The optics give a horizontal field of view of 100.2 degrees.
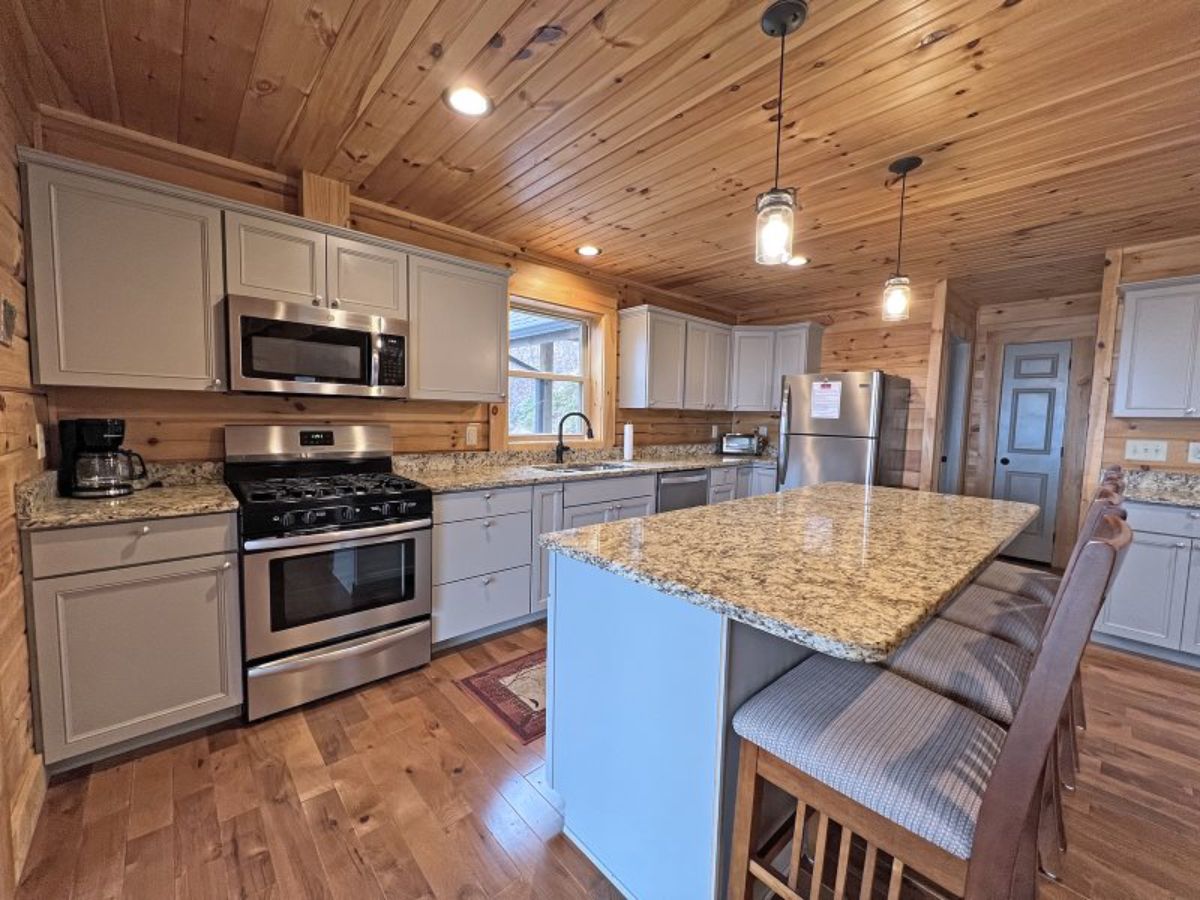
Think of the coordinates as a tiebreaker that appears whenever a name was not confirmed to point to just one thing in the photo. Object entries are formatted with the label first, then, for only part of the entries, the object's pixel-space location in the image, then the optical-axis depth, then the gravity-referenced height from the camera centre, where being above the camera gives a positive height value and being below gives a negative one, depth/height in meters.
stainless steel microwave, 2.10 +0.26
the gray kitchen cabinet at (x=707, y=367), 4.28 +0.44
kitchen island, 0.98 -0.51
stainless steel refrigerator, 3.69 -0.07
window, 3.59 +0.33
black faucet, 3.59 -0.25
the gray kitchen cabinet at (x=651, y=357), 3.92 +0.47
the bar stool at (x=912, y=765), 0.74 -0.60
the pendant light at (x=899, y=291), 2.15 +0.56
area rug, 2.04 -1.26
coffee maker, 1.81 -0.20
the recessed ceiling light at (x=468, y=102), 1.74 +1.10
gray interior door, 4.25 -0.08
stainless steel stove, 1.97 -0.66
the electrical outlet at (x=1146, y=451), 3.00 -0.15
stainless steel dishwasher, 3.64 -0.55
